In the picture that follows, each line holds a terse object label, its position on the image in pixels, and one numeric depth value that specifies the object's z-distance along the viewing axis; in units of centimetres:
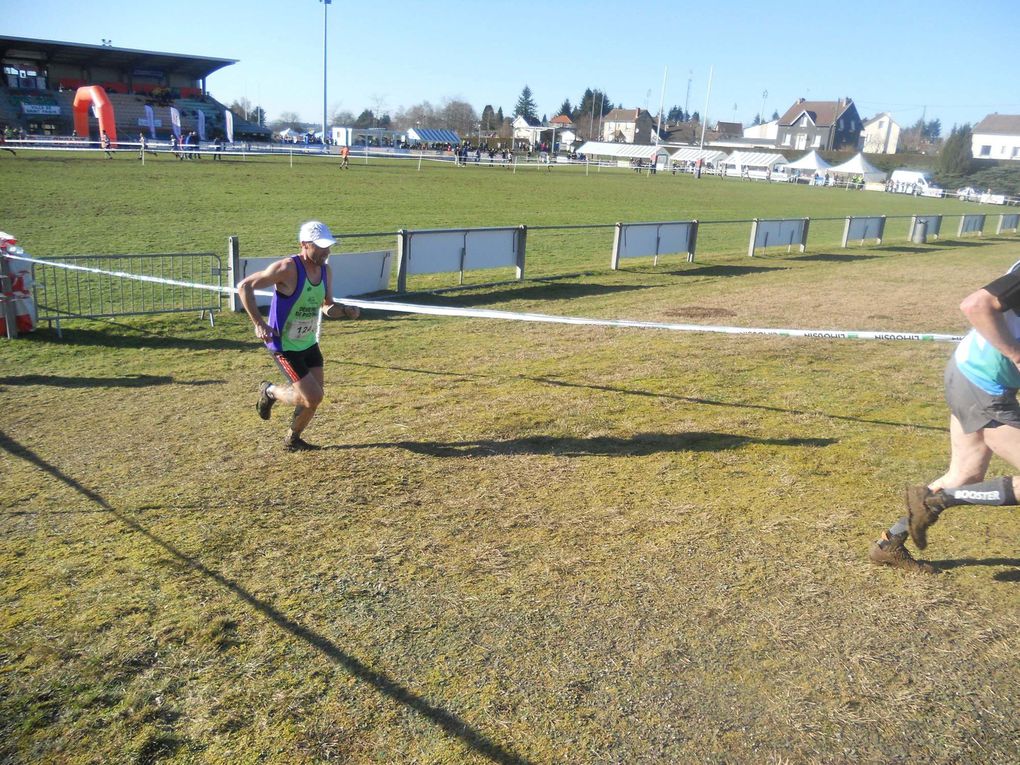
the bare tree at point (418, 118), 13300
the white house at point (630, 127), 14588
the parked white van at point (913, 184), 6725
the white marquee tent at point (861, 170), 7094
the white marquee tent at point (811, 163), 7681
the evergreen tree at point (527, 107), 16362
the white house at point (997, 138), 10288
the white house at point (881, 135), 14375
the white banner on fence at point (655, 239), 1762
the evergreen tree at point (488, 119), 14325
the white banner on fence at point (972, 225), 3169
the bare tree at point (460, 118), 12962
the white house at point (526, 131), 10696
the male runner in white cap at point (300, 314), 589
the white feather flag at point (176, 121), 4720
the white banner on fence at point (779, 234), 2128
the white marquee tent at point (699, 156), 8342
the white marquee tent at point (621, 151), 8356
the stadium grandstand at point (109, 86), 6125
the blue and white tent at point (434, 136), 9175
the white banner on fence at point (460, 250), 1364
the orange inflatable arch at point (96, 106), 4414
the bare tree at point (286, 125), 12196
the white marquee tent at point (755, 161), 7944
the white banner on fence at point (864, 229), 2517
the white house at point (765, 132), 13600
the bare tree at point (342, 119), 13950
